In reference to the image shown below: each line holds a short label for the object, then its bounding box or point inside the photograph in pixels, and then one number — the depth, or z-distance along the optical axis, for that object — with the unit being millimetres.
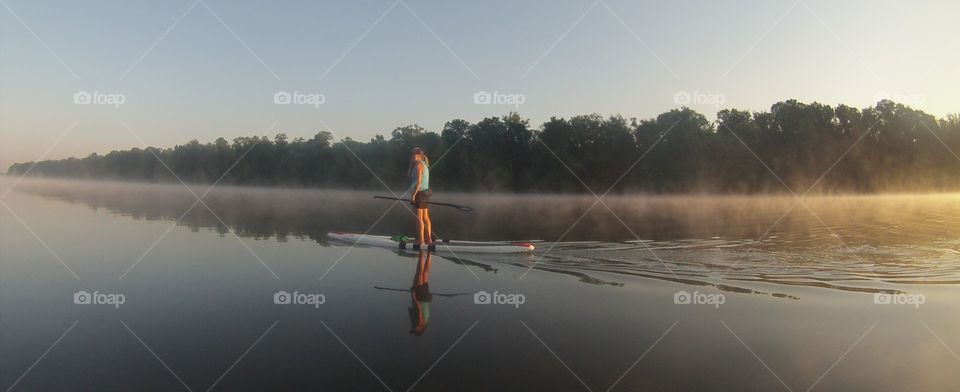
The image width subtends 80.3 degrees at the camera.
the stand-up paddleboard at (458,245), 13367
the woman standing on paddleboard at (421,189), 13930
